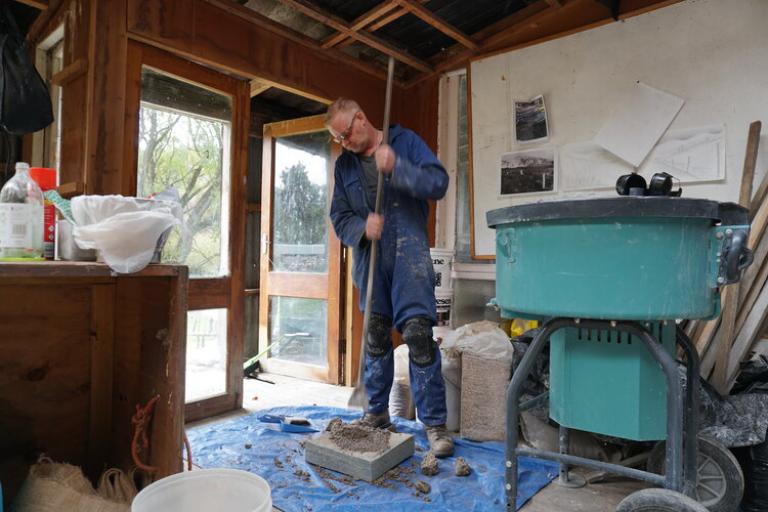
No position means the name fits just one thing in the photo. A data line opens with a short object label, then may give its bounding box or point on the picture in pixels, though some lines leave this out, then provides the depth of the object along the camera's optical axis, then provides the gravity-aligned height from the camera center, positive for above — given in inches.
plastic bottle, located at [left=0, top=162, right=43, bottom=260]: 42.6 +3.7
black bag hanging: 76.1 +27.5
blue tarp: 58.9 -30.7
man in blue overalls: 74.4 +3.3
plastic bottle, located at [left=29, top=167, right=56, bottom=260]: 46.4 +3.8
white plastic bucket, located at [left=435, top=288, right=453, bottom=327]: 109.7 -10.0
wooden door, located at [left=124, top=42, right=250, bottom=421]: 87.9 +14.8
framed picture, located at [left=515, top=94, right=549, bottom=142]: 105.9 +33.8
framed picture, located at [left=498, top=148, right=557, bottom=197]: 105.0 +22.0
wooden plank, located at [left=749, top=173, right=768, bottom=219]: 75.9 +11.8
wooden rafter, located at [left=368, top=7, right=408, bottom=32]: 97.7 +53.1
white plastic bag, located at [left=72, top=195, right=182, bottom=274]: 42.3 +2.8
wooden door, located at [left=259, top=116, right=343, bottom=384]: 125.6 +1.4
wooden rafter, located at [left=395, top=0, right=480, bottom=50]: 94.8 +53.8
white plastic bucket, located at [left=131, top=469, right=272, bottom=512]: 40.1 -20.9
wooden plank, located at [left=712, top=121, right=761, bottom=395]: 68.9 -10.3
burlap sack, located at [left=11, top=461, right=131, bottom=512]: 43.1 -22.7
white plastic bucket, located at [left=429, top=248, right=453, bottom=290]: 111.4 -0.7
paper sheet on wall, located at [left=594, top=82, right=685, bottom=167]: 90.9 +29.5
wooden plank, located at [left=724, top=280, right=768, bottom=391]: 68.8 -10.0
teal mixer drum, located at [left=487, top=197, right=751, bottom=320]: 42.7 +1.2
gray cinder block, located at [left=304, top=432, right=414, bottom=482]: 65.2 -28.6
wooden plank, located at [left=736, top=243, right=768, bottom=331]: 70.7 -2.2
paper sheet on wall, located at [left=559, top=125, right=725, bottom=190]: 85.6 +21.6
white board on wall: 83.5 +37.7
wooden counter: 47.7 -12.6
